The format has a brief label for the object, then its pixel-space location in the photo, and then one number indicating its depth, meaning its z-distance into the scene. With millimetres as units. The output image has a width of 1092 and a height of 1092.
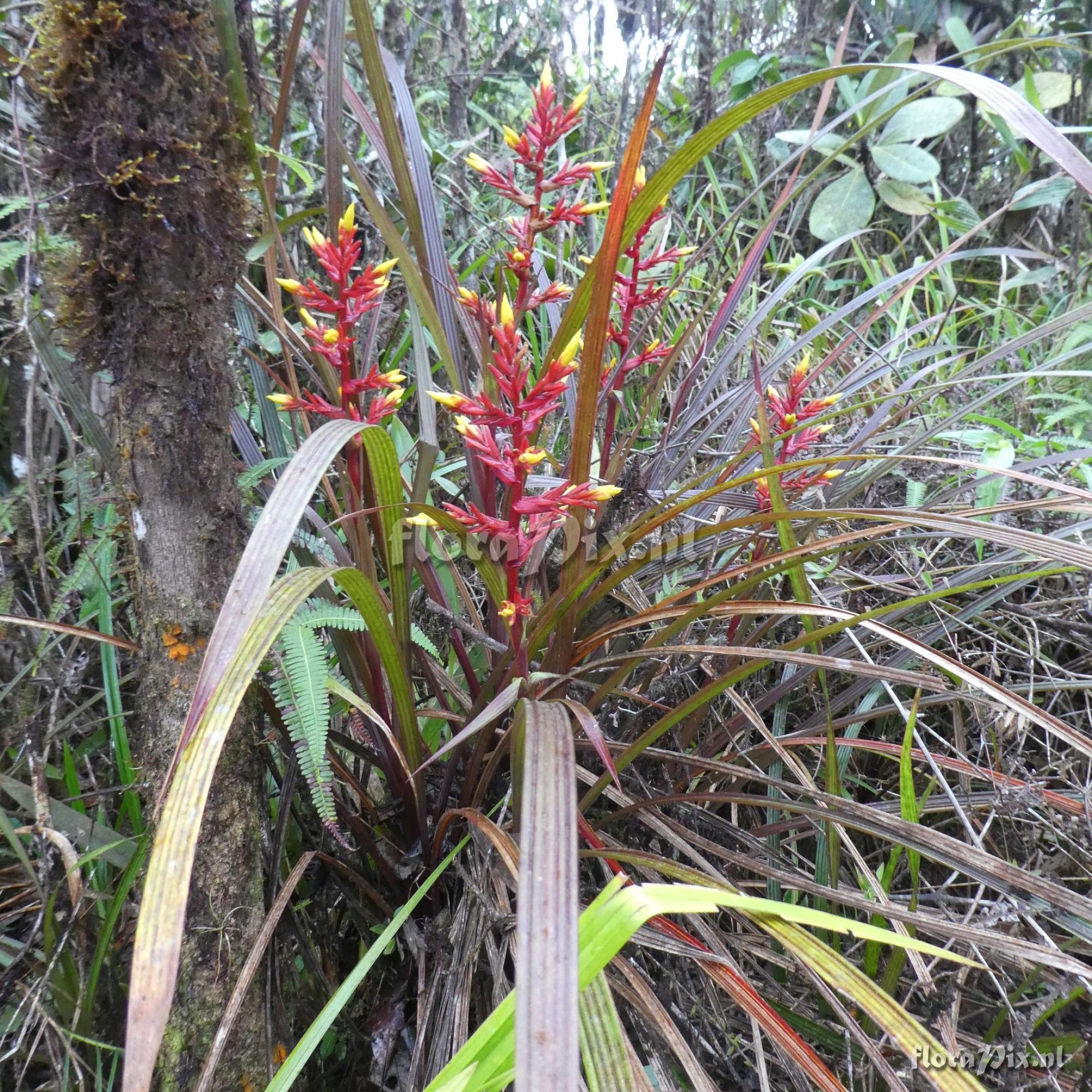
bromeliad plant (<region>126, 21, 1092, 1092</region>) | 485
